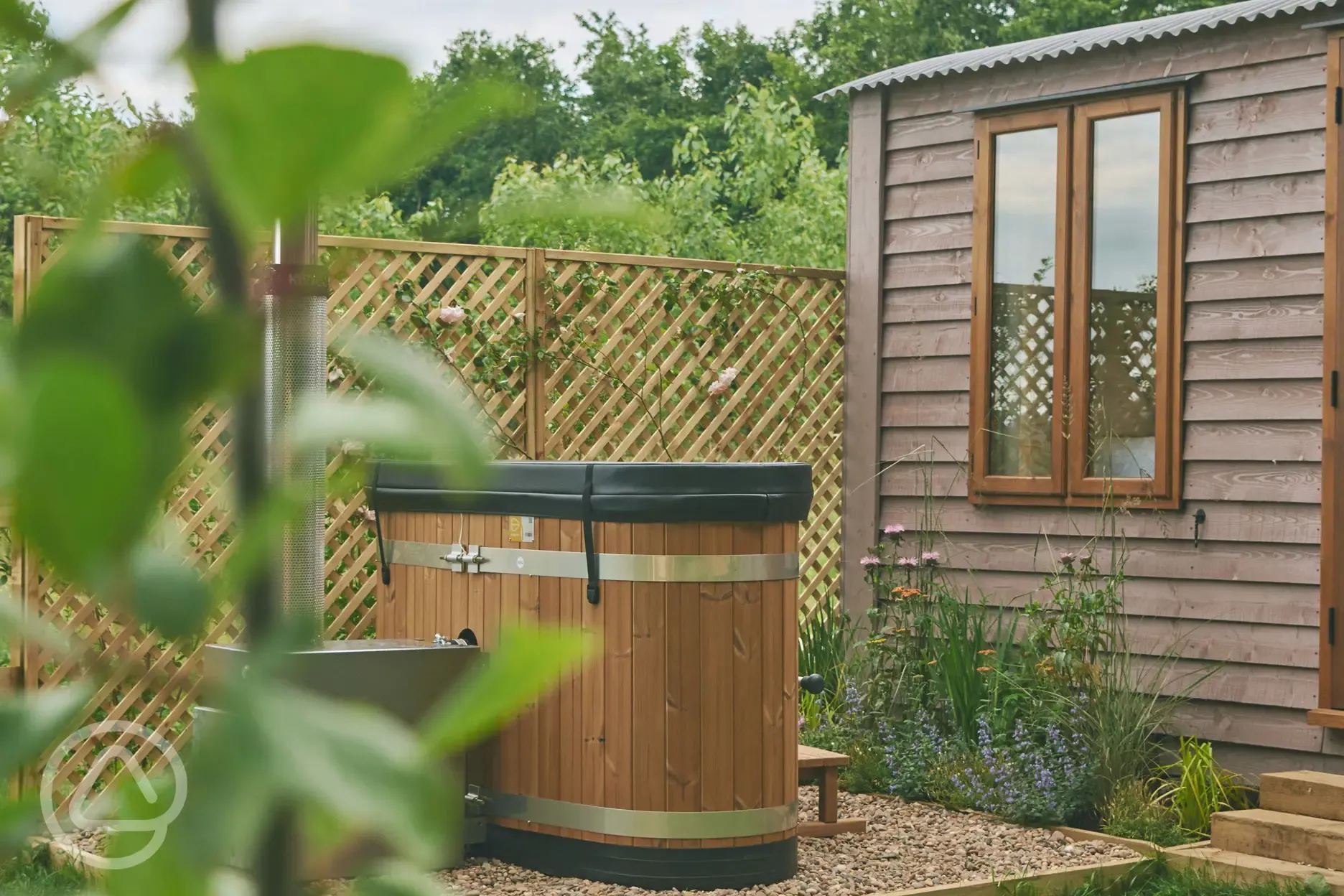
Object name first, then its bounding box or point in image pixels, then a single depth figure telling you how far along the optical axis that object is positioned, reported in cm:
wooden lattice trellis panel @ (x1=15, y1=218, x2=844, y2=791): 520
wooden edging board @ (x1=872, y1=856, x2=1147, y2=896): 417
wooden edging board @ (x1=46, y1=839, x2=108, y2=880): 432
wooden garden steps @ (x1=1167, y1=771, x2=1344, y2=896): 453
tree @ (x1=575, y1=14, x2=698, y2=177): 2266
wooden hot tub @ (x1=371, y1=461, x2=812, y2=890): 414
